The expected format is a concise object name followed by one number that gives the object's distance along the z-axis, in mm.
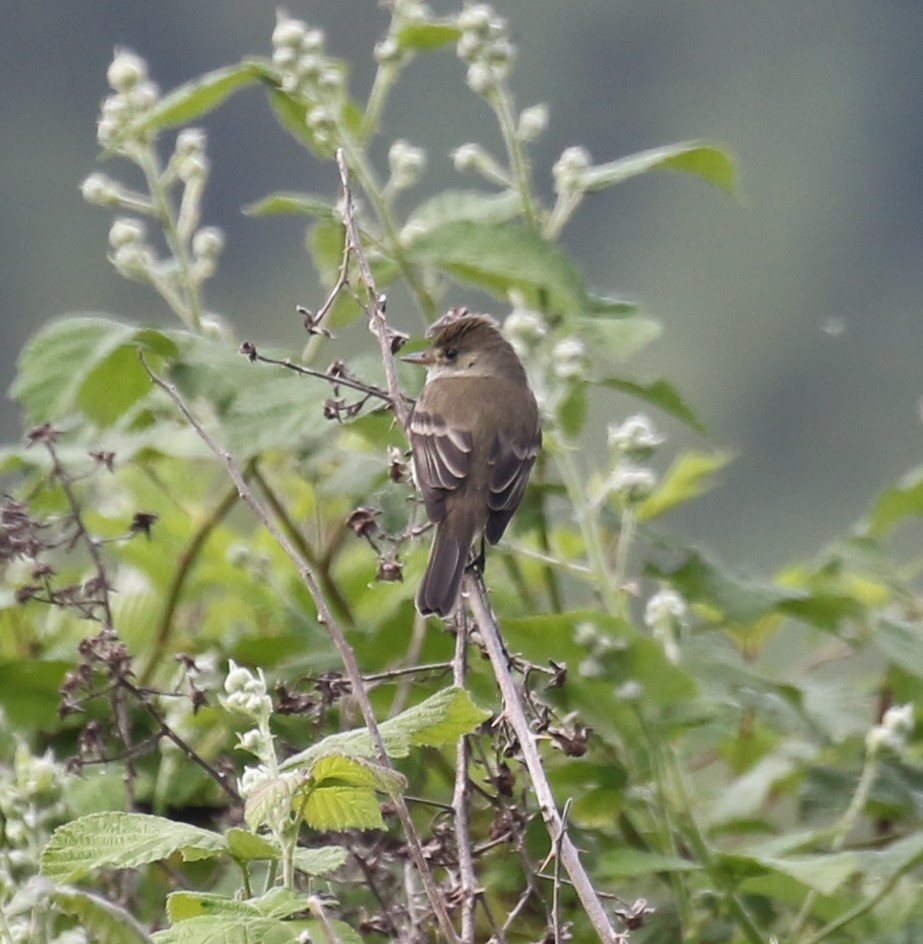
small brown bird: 6321
